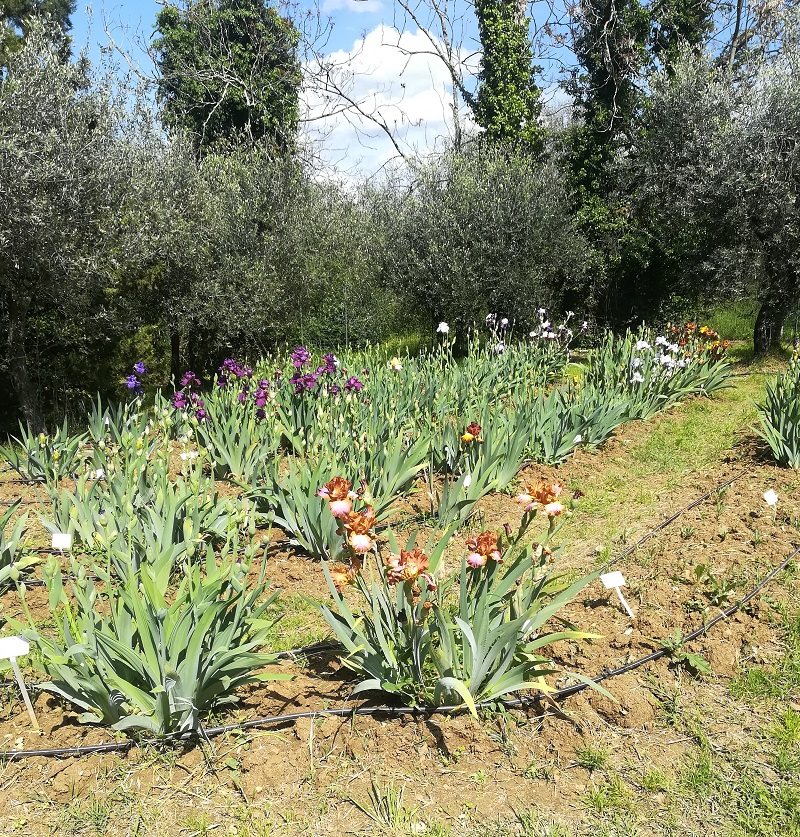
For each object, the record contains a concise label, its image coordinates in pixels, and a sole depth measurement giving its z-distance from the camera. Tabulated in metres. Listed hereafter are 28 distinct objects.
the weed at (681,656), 2.59
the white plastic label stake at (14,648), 1.98
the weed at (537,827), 1.92
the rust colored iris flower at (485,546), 2.18
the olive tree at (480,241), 11.41
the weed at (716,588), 2.96
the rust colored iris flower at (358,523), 2.05
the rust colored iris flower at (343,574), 2.12
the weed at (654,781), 2.07
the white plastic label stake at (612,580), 2.51
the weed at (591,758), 2.16
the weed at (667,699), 2.36
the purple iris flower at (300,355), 5.32
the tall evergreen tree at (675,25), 14.24
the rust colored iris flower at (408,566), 2.05
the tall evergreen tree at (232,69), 17.56
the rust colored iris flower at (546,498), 2.26
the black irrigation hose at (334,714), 2.16
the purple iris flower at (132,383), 5.02
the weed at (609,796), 2.01
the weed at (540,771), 2.12
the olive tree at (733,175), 8.78
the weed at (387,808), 1.96
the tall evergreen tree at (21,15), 6.99
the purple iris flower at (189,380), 4.95
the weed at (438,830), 1.91
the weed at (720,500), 4.02
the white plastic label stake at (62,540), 2.36
